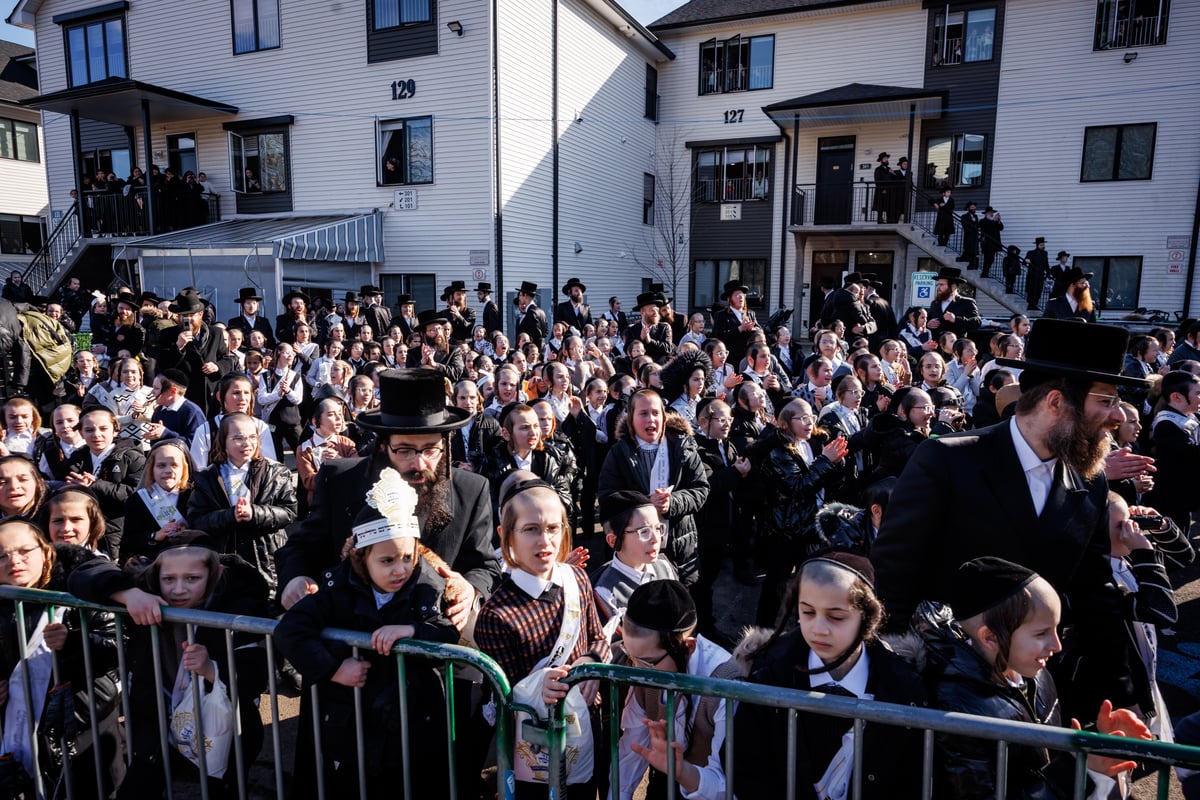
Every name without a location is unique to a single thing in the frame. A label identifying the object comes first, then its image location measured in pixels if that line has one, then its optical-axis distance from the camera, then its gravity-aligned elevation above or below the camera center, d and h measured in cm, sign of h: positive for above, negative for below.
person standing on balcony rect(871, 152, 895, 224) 1944 +255
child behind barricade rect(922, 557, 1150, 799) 204 -121
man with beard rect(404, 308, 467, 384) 1055 -105
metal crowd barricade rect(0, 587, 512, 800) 233 -145
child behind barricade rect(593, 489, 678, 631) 356 -140
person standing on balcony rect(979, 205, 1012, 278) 1767 +127
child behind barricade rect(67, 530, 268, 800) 273 -156
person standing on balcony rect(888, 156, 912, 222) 1930 +256
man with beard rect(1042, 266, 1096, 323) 921 -21
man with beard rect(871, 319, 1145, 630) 244 -73
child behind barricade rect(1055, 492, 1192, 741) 317 -159
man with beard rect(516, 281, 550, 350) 1310 -69
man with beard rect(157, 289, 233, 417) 914 -106
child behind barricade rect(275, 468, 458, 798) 259 -130
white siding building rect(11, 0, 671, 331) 1662 +392
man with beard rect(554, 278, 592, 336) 1370 -56
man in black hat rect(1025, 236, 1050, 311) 1703 +26
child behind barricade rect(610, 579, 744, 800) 257 -154
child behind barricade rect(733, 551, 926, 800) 217 -132
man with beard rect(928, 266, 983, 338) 1065 -40
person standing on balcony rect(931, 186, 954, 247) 1860 +175
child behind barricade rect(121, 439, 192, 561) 432 -142
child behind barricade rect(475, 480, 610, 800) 265 -136
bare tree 2370 +216
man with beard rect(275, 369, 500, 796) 309 -99
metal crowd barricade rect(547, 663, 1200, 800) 173 -118
